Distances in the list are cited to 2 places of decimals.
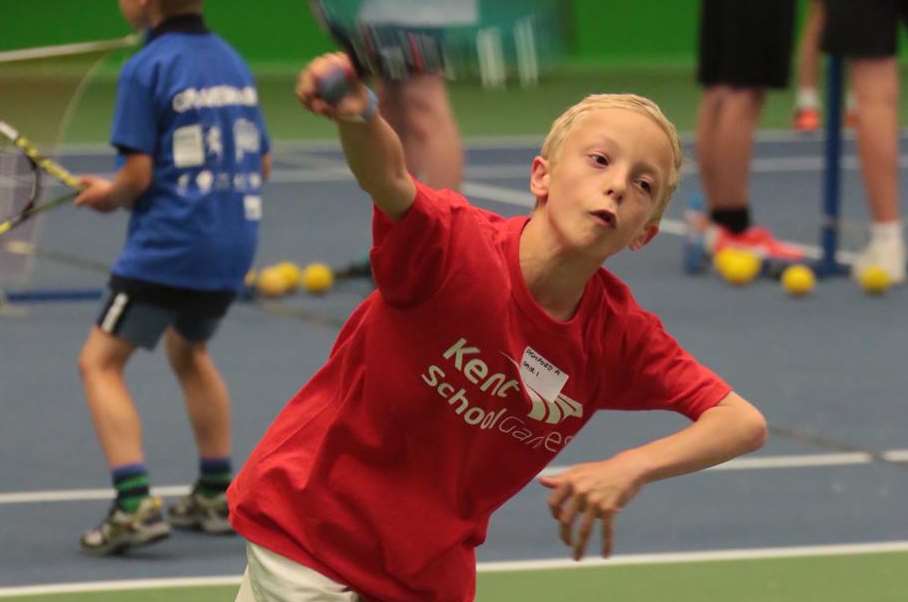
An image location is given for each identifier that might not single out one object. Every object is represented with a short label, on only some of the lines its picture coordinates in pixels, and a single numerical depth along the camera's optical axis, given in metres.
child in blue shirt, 8.20
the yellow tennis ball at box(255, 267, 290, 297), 13.63
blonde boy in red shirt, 4.82
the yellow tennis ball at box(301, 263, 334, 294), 13.64
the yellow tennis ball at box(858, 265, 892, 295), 13.71
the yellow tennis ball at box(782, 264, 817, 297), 13.73
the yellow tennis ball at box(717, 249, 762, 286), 14.12
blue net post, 14.27
